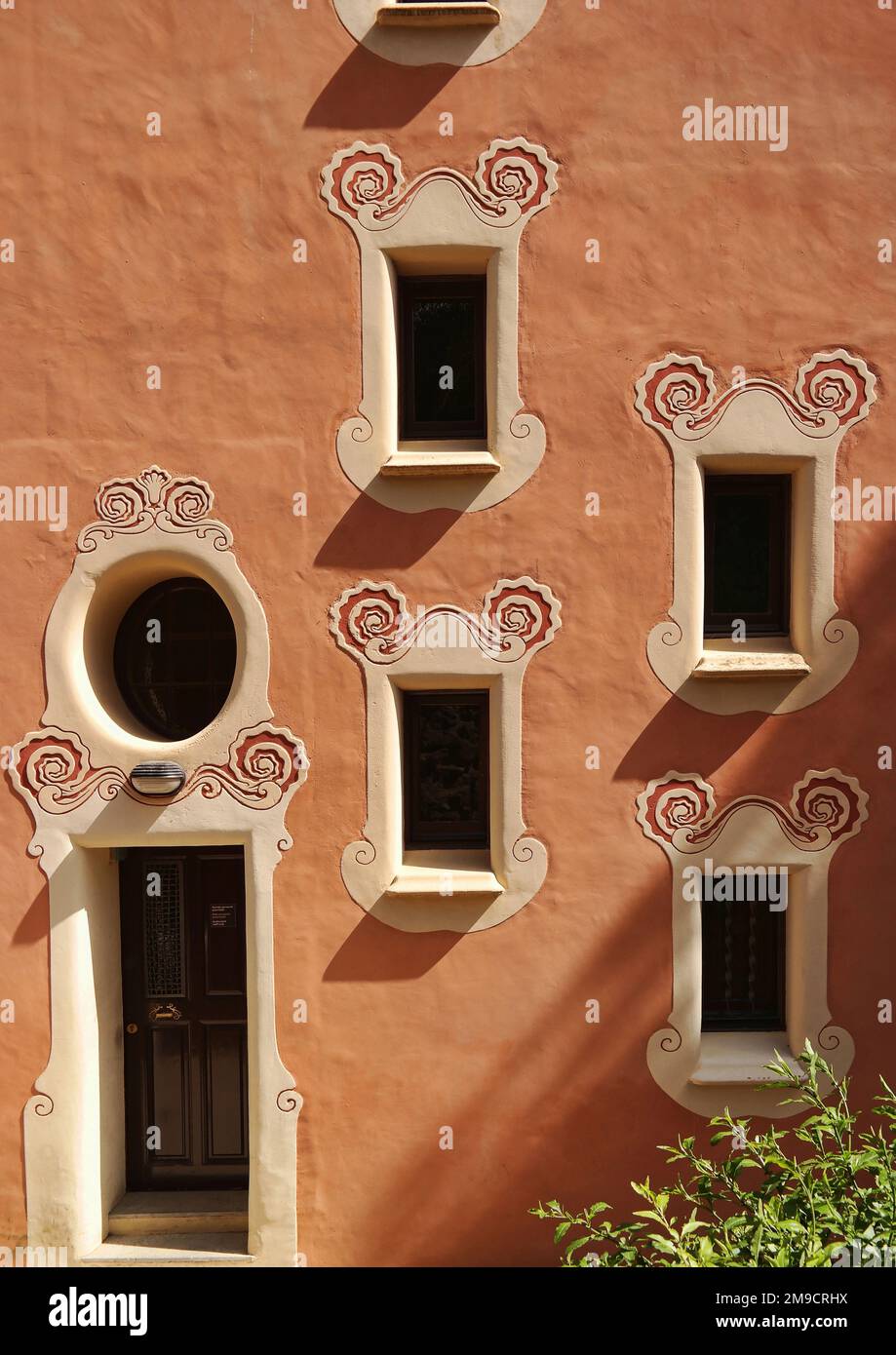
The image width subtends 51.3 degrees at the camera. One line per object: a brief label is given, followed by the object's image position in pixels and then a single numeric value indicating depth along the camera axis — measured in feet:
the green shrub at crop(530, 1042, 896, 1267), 11.35
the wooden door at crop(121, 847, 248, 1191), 19.54
